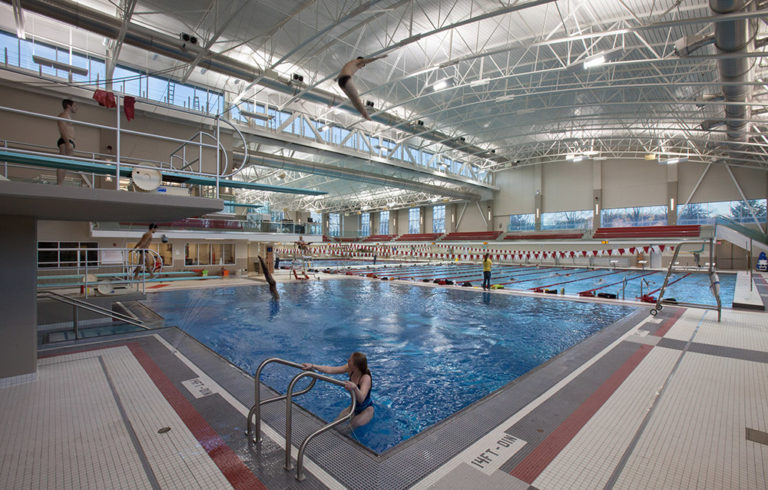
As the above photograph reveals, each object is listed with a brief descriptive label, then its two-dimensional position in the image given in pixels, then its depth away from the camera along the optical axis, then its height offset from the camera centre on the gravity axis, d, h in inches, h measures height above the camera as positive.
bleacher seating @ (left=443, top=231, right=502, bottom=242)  1407.5 +31.6
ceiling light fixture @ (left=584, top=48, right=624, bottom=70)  452.4 +262.6
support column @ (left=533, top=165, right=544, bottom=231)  1330.0 +176.5
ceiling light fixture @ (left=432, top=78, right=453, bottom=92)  527.3 +258.4
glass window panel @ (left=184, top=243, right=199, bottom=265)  784.3 -37.1
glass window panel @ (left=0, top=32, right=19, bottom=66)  499.8 +291.9
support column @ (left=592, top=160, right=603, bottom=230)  1176.8 +191.0
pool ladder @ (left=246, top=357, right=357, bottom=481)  104.3 -65.0
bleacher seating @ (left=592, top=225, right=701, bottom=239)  966.4 +40.0
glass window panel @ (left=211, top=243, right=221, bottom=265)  818.2 -35.6
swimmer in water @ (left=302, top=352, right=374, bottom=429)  143.0 -63.5
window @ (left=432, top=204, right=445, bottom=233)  1777.8 +126.6
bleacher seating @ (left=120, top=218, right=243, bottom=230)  672.4 +32.3
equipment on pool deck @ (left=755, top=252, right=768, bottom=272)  885.2 -47.7
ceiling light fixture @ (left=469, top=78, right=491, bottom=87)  541.0 +272.7
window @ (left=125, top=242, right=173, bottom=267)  752.3 -31.5
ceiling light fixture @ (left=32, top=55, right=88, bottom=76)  484.7 +265.5
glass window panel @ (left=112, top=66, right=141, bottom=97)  591.1 +290.9
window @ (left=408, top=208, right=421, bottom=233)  1916.8 +127.3
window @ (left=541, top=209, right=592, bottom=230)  1240.8 +90.7
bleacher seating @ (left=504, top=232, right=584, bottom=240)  1198.9 +26.8
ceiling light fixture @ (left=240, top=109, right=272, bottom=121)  574.6 +224.0
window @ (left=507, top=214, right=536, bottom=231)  1378.0 +89.4
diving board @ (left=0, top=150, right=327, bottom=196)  158.9 +39.4
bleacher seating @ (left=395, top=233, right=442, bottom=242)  1681.8 +23.9
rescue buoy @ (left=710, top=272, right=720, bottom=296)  305.7 -36.3
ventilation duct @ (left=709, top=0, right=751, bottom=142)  316.2 +234.8
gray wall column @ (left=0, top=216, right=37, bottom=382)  173.0 -32.7
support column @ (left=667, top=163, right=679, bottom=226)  1037.8 +169.1
